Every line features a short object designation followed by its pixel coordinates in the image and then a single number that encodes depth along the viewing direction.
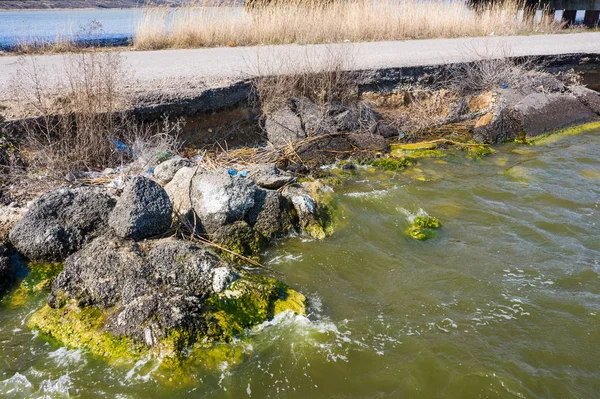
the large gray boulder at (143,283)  3.33
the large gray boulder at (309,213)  5.05
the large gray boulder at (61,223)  4.32
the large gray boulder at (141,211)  4.17
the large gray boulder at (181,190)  4.80
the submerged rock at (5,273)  4.06
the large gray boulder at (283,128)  6.95
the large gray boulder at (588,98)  9.19
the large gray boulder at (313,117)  7.12
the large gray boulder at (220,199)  4.71
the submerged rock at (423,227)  5.03
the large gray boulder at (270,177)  5.50
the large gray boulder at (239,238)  4.59
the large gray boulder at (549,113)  8.32
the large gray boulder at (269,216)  4.89
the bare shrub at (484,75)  8.57
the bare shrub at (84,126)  5.43
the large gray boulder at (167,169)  5.34
